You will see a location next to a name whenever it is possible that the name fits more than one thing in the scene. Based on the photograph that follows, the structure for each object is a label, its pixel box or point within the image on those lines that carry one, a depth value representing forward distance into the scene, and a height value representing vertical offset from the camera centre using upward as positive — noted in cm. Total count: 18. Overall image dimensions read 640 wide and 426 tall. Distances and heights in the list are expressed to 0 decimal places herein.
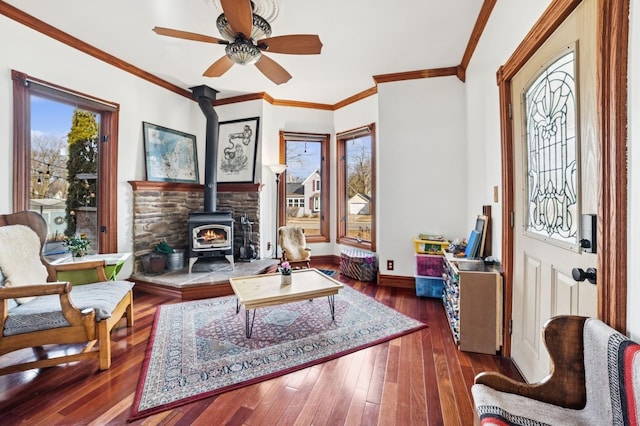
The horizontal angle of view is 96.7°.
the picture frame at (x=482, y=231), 256 -19
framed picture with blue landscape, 396 +86
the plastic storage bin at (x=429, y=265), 340 -65
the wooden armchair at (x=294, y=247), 431 -54
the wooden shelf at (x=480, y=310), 219 -78
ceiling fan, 210 +140
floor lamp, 453 +61
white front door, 124 +17
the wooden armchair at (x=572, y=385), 83 -60
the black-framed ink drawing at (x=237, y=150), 461 +102
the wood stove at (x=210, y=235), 395 -33
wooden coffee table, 237 -70
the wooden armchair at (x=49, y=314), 175 -66
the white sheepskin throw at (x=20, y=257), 195 -32
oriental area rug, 180 -107
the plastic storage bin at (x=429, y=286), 343 -92
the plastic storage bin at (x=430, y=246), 341 -43
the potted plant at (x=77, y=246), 286 -34
